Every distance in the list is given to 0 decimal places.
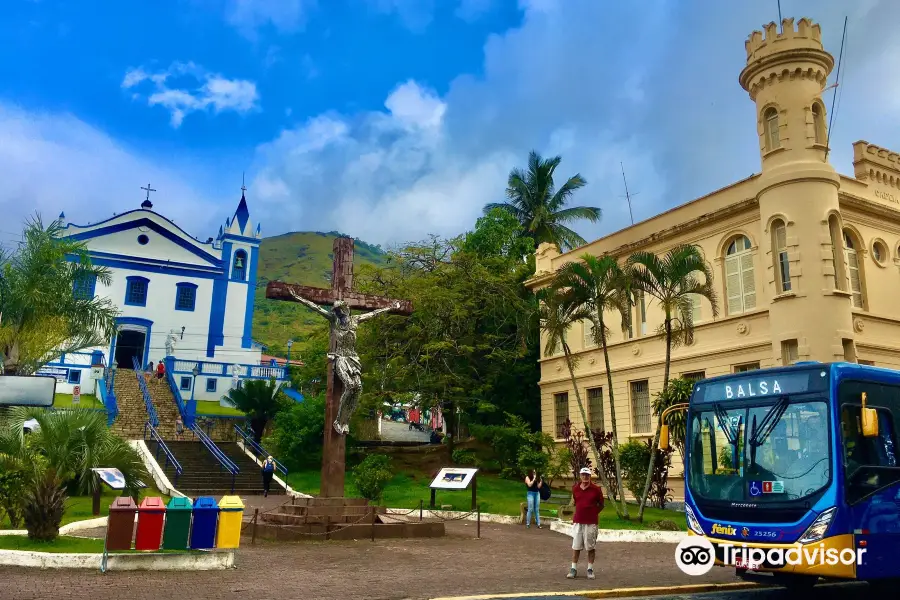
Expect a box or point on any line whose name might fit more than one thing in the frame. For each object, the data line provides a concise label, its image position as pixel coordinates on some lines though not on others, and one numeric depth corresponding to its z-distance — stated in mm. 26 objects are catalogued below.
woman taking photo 17391
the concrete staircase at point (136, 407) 28827
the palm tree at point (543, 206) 37906
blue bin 10062
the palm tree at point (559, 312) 18875
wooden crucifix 14641
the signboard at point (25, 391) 15016
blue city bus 7820
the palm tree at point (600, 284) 18156
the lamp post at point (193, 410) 30816
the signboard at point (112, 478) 12359
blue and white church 39188
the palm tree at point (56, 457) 10758
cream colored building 19906
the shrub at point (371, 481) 18219
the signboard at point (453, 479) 16562
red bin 9688
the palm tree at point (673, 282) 17297
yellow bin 10250
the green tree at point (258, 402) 30938
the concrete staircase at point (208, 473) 22750
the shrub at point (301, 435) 27656
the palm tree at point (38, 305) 21047
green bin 9891
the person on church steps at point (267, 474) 22953
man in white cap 9945
